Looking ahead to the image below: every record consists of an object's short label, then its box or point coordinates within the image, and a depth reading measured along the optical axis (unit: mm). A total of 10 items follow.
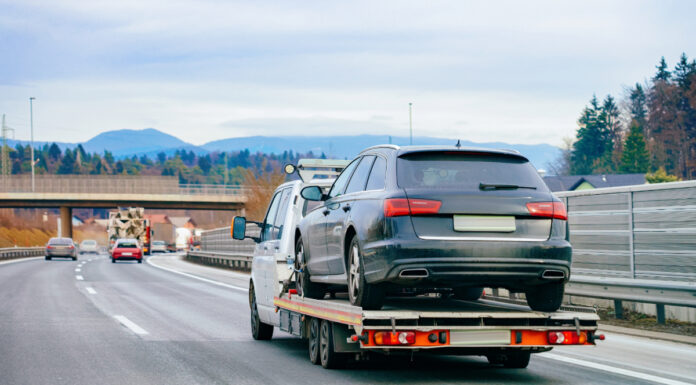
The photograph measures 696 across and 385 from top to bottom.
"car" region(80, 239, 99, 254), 87319
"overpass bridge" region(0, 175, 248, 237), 90188
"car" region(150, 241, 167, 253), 100581
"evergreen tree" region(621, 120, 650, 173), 101938
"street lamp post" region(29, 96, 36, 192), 104181
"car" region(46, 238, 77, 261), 53906
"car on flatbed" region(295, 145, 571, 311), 7461
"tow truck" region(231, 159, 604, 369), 7406
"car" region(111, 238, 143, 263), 51125
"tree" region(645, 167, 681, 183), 80225
